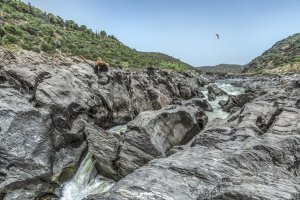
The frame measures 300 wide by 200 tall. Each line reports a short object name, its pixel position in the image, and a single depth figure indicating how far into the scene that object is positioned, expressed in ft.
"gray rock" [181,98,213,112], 79.63
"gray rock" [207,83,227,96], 116.10
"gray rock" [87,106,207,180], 39.11
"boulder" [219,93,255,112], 81.34
